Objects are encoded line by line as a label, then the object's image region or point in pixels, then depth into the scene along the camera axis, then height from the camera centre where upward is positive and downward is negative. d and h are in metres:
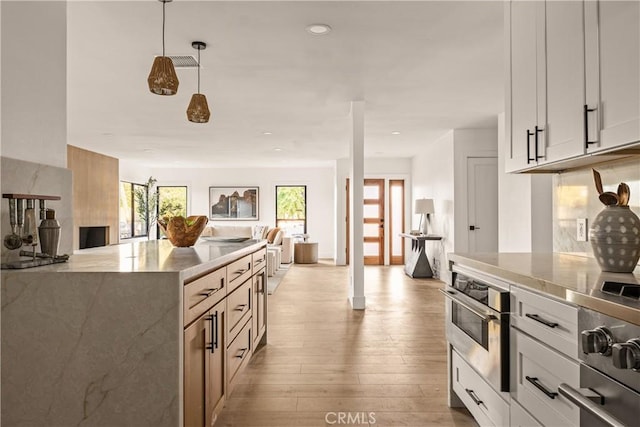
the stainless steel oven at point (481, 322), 1.79 -0.47
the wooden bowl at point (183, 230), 2.77 -0.08
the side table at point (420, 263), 7.97 -0.82
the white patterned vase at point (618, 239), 1.67 -0.08
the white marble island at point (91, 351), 1.58 -0.47
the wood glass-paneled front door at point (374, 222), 10.17 -0.10
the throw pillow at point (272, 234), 9.95 -0.37
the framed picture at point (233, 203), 12.04 +0.38
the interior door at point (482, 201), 6.98 +0.26
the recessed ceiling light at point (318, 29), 3.18 +1.35
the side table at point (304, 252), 10.46 -0.80
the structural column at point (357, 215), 5.37 +0.03
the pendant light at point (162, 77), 2.43 +0.76
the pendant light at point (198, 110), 3.02 +0.72
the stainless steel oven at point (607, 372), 1.05 -0.39
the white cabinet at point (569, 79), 1.56 +0.57
